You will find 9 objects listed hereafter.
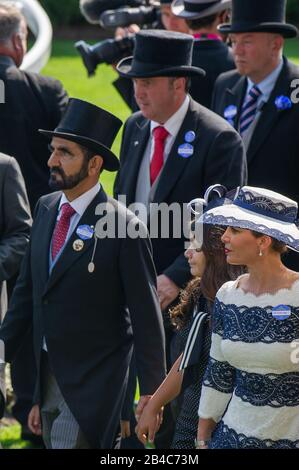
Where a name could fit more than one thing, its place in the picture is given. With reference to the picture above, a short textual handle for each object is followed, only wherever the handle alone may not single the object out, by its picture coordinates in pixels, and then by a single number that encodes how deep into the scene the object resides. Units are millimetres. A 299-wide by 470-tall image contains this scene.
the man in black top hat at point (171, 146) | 14945
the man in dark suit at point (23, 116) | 17000
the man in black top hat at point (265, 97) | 15719
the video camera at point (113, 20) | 18891
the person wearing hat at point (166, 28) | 18547
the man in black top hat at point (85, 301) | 13297
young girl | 12227
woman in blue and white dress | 11016
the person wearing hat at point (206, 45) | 17797
